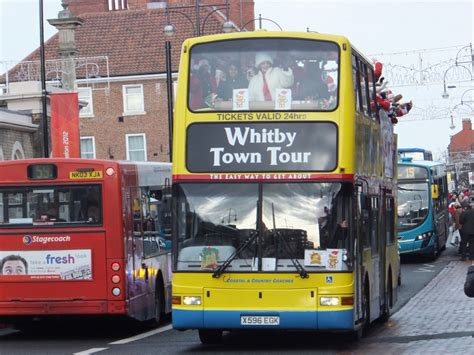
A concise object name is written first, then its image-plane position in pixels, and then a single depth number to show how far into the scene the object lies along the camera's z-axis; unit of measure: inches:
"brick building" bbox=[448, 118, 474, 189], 4312.3
